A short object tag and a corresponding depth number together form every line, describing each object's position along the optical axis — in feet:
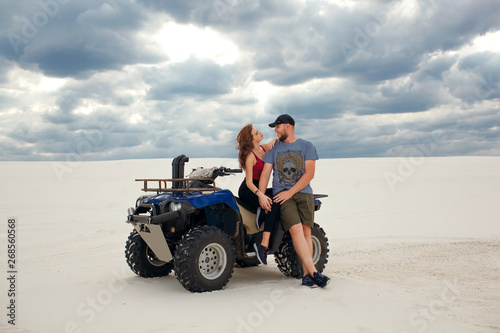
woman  19.67
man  19.57
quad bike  18.33
